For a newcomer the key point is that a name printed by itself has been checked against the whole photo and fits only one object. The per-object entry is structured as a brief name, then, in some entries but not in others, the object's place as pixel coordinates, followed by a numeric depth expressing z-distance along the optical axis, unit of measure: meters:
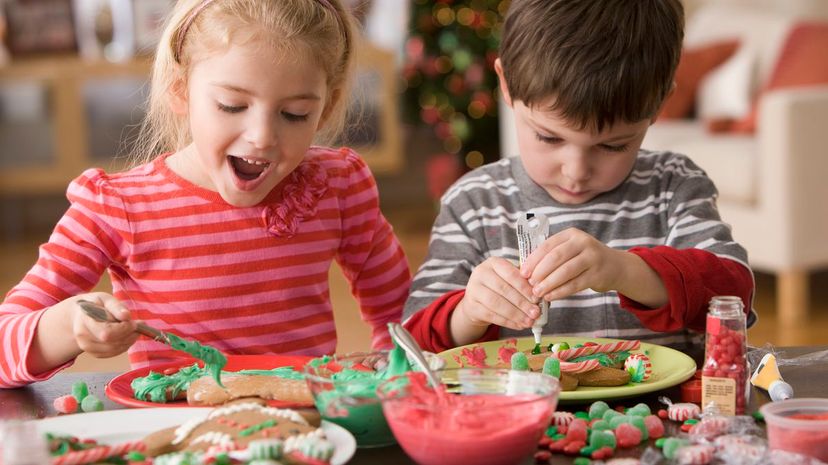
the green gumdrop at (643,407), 1.51
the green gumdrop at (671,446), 1.40
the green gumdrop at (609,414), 1.48
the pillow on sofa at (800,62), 4.66
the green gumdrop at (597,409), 1.51
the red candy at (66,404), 1.57
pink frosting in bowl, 1.37
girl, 1.73
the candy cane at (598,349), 1.63
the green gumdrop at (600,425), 1.46
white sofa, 4.18
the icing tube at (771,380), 1.56
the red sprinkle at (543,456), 1.42
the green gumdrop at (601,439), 1.42
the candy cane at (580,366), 1.58
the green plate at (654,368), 1.54
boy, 1.69
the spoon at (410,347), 1.47
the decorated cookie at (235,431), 1.40
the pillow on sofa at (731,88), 4.88
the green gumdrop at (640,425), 1.45
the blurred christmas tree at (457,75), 6.14
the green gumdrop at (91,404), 1.56
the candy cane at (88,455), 1.39
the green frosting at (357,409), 1.45
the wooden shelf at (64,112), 6.67
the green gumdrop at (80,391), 1.60
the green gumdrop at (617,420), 1.46
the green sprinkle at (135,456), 1.40
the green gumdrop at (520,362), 1.58
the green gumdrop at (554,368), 1.55
